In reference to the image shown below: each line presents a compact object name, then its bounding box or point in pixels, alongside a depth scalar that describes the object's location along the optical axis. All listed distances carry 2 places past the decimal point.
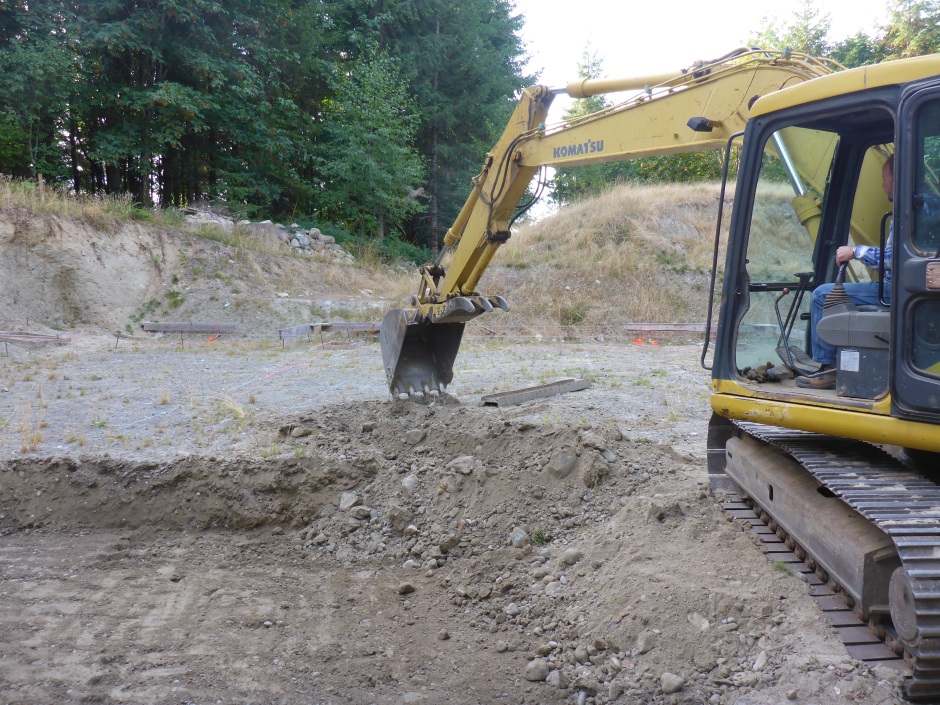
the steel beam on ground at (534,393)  7.68
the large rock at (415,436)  6.31
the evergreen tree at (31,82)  16.81
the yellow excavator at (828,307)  2.73
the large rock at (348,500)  5.41
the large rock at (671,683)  2.96
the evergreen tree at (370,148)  23.77
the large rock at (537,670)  3.39
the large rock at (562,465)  5.17
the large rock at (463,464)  5.46
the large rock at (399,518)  5.18
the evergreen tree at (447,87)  26.98
